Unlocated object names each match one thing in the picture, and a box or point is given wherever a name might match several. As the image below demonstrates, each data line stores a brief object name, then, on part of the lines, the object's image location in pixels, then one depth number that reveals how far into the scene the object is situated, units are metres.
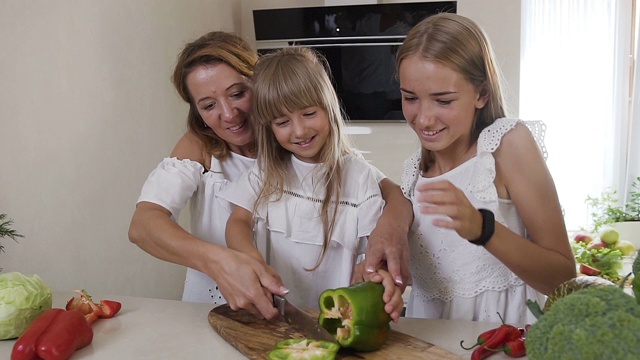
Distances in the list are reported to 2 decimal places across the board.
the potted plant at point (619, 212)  3.94
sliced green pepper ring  1.20
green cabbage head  1.43
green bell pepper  1.28
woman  1.48
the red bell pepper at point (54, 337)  1.29
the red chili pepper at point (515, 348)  1.24
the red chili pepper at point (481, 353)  1.25
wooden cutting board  1.27
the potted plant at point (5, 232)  1.83
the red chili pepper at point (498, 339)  1.26
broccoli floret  0.67
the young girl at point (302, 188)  1.68
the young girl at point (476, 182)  1.52
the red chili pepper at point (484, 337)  1.28
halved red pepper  1.55
